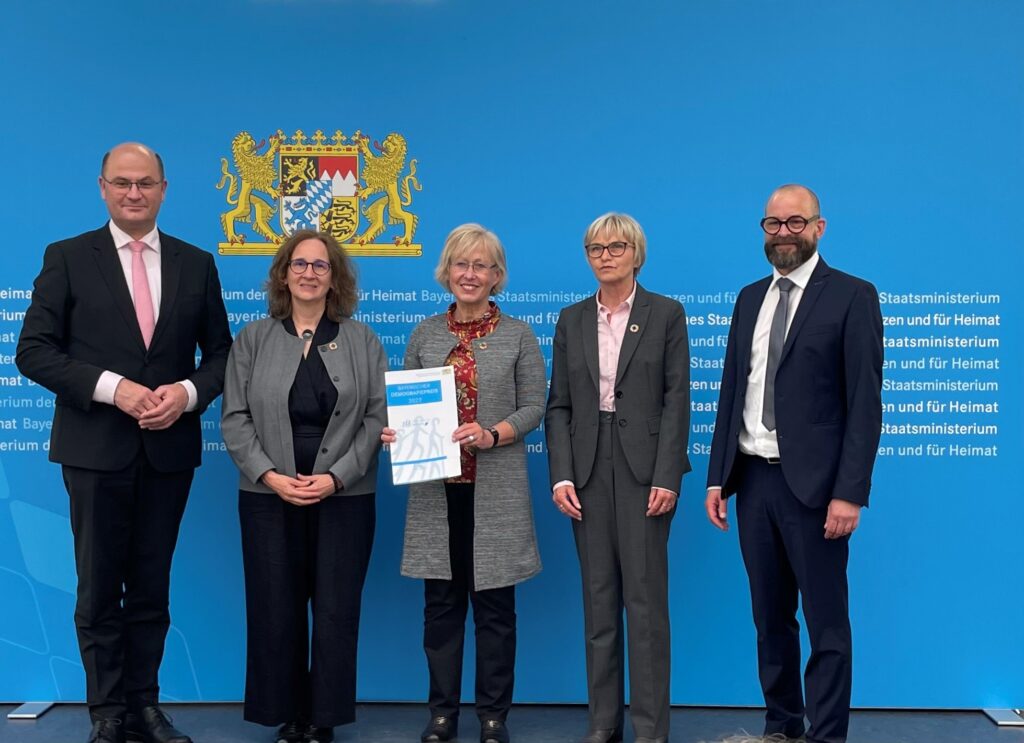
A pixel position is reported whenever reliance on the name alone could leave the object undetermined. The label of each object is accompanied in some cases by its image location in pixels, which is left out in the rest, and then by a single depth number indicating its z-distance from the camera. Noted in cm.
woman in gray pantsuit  337
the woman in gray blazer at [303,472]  343
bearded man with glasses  308
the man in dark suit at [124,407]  335
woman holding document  350
